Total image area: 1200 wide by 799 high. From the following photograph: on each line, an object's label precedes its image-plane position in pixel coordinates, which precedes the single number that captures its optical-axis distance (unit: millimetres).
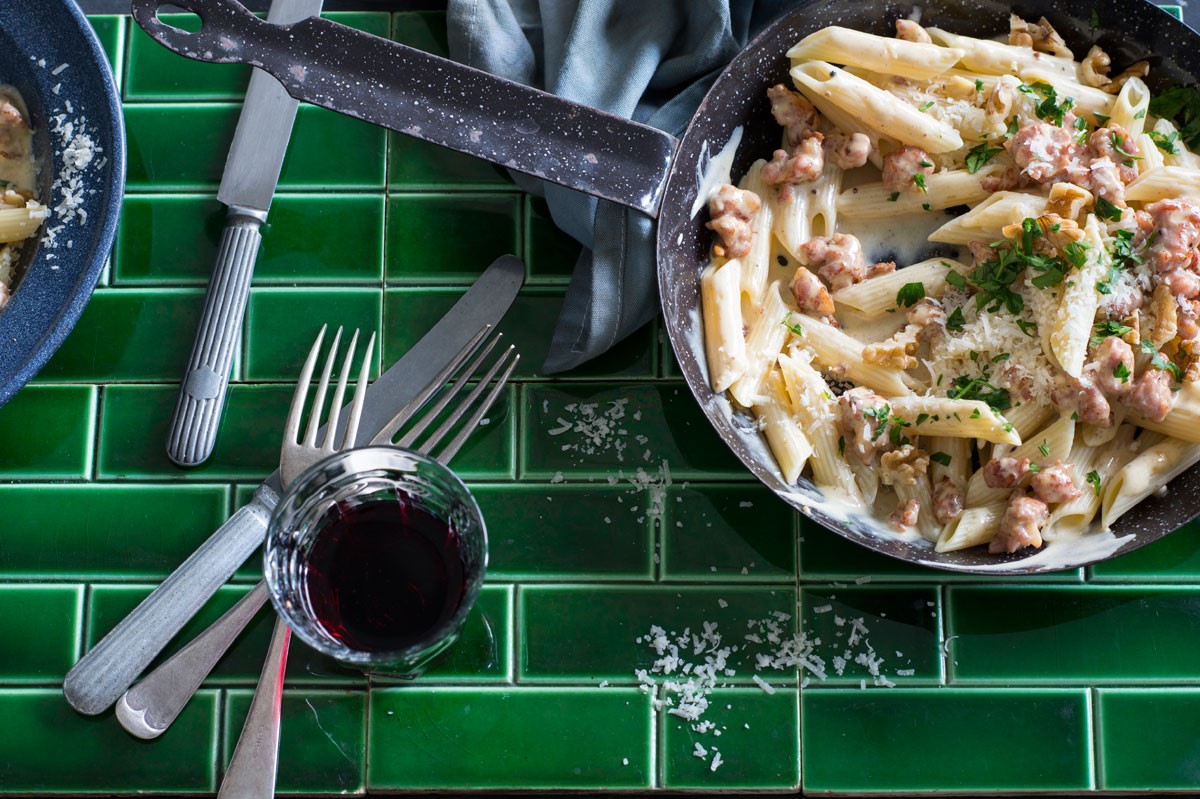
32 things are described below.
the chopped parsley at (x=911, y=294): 861
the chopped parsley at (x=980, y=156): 866
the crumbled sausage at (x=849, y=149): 860
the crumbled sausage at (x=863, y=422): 845
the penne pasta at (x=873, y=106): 853
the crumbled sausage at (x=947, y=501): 852
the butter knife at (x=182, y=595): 866
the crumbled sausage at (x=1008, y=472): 845
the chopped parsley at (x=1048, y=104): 856
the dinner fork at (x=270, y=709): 862
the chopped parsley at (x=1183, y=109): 869
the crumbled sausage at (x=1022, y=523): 837
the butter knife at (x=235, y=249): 882
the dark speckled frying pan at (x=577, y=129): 836
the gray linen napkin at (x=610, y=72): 877
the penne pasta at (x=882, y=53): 855
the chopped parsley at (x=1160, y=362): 843
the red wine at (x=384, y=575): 836
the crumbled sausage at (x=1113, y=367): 838
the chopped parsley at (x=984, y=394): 852
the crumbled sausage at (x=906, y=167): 860
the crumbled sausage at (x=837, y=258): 860
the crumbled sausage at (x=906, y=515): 849
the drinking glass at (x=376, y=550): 826
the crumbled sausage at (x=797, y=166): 858
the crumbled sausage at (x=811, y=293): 858
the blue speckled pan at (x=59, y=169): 853
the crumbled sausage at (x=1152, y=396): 836
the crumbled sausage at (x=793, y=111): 867
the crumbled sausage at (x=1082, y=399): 841
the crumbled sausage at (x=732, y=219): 858
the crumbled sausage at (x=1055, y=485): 839
